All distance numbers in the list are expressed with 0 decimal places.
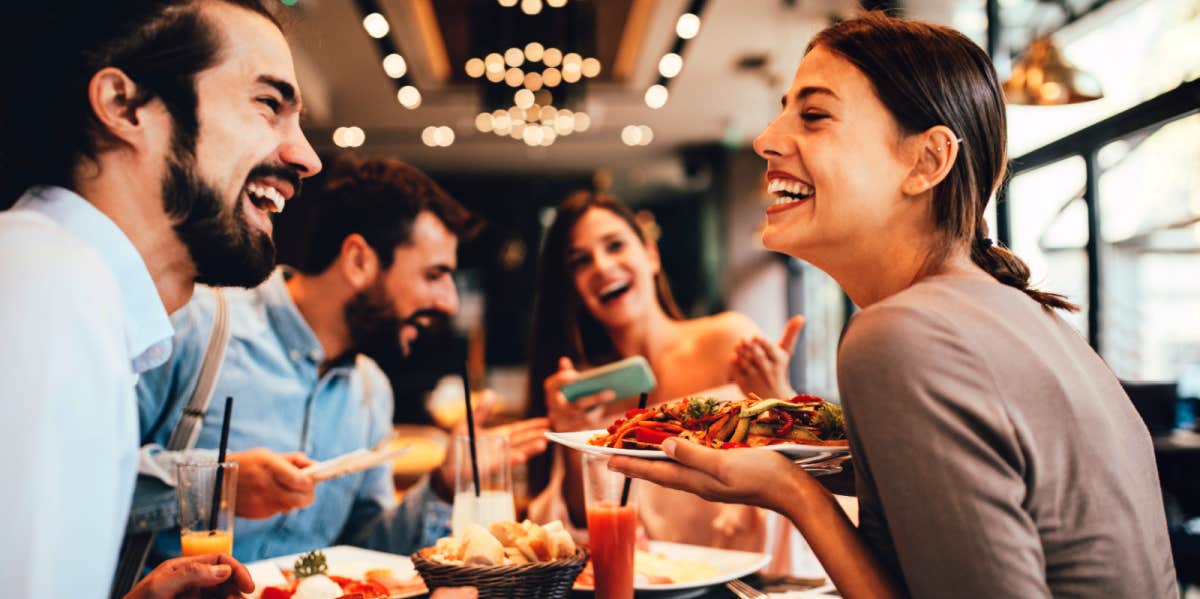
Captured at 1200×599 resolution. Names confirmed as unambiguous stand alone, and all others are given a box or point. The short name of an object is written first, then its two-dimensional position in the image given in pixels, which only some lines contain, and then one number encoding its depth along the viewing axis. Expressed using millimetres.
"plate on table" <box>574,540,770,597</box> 1697
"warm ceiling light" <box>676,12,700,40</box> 5371
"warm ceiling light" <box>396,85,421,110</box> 6629
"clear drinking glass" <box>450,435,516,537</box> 1934
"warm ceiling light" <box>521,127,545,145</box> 7211
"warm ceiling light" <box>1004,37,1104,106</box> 3754
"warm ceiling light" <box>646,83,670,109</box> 7412
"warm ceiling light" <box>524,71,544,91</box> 6203
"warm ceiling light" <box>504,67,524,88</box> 6166
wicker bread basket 1355
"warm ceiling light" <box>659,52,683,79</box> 6094
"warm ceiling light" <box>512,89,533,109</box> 6574
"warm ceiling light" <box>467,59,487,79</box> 6168
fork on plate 1553
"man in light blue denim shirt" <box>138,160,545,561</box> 2209
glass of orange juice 1561
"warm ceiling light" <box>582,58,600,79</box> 6211
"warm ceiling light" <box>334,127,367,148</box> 9545
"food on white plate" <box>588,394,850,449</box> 1392
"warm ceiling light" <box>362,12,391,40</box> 5016
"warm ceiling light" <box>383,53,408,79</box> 5694
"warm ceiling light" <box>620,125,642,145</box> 10188
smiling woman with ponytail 1031
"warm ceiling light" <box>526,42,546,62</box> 5738
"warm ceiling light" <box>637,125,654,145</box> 10249
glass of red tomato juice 1542
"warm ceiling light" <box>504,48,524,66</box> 5830
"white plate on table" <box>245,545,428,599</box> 1716
